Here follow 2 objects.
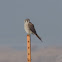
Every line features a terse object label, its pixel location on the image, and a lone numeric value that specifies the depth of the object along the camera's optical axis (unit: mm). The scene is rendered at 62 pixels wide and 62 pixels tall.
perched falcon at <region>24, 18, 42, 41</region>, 16528
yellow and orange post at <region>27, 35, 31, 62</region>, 15098
